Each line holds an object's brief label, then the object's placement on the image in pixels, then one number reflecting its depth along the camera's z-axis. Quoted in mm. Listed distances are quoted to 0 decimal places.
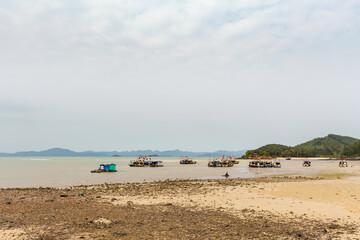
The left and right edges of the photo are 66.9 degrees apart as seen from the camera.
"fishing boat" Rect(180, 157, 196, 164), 141462
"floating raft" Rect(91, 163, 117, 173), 70675
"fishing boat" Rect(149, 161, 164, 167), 109988
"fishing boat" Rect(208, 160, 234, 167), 107988
